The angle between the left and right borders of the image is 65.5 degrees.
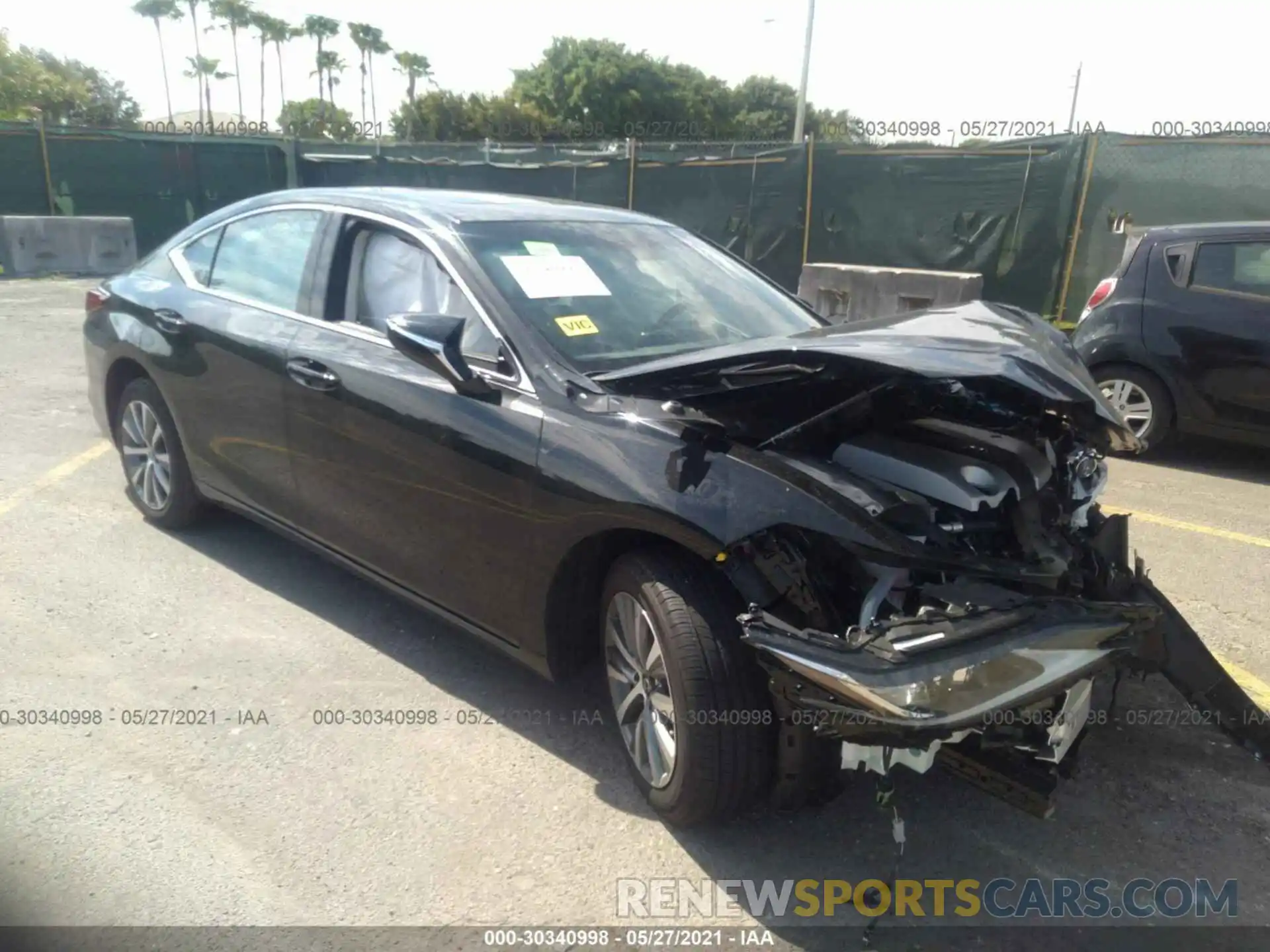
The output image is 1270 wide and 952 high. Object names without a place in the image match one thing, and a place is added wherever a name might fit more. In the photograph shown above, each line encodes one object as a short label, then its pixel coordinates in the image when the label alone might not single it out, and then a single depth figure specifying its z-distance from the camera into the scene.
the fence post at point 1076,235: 11.12
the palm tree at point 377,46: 75.00
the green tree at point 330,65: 77.19
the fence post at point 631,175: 13.96
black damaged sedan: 2.29
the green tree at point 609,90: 56.19
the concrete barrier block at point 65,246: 15.30
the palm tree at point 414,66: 70.75
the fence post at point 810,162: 12.57
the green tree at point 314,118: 48.69
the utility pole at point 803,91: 26.10
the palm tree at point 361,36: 73.81
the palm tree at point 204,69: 74.44
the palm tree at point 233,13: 74.50
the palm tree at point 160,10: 72.87
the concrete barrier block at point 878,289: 9.30
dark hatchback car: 6.15
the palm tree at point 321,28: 74.00
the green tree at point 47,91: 46.09
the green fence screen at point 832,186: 10.91
